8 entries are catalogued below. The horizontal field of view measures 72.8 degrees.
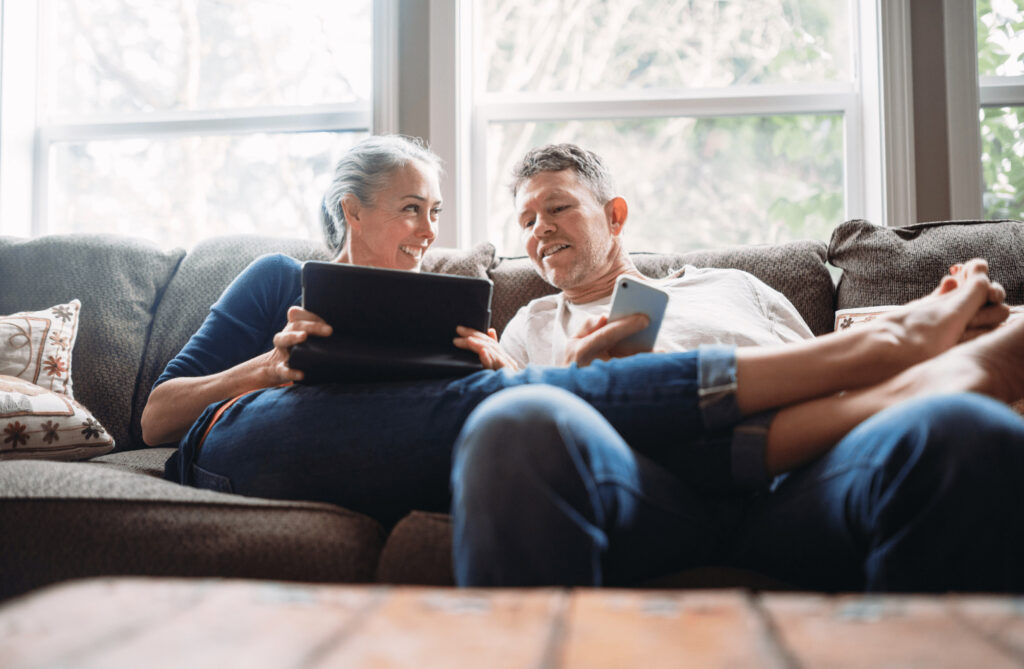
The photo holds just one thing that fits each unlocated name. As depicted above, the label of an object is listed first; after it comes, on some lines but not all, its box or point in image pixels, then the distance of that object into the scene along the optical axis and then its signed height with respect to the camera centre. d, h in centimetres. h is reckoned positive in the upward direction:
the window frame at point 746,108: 222 +84
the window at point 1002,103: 227 +80
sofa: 90 -5
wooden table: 36 -16
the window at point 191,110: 256 +93
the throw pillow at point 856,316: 148 +7
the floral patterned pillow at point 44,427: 140 -14
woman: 89 -8
